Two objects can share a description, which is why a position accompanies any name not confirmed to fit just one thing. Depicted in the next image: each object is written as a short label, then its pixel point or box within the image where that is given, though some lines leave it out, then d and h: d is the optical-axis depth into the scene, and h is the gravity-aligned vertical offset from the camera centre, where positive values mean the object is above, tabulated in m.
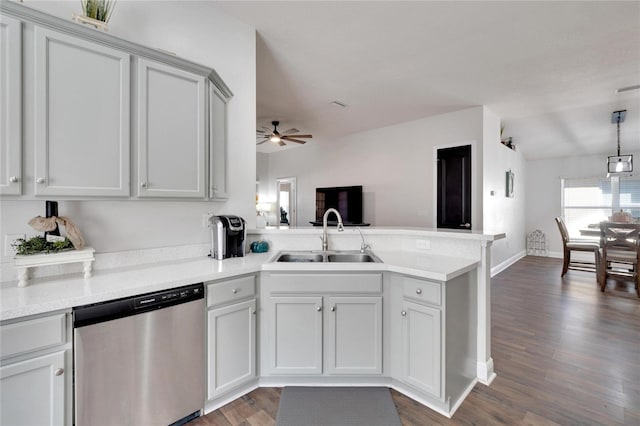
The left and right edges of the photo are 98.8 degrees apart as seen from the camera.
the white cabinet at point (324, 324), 1.92 -0.79
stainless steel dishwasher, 1.30 -0.77
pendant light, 4.50 +1.03
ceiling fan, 4.97 +1.66
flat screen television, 6.03 +0.23
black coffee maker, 2.10 -0.19
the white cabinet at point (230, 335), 1.71 -0.80
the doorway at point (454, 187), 4.55 +0.42
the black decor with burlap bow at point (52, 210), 1.57 +0.01
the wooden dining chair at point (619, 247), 4.14 -0.56
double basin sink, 2.38 -0.39
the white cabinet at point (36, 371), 1.12 -0.69
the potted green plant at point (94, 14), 1.57 +1.18
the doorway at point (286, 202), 7.61 +0.29
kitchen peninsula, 1.74 -0.73
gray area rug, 1.68 -1.28
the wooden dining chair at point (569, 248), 5.04 -0.67
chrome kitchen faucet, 2.48 -0.23
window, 6.51 +0.31
